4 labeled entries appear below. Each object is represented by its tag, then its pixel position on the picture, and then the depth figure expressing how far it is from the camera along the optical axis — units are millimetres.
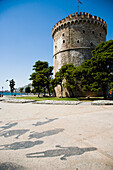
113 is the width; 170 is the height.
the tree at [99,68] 16297
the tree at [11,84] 46328
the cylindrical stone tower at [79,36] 26984
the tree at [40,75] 26828
